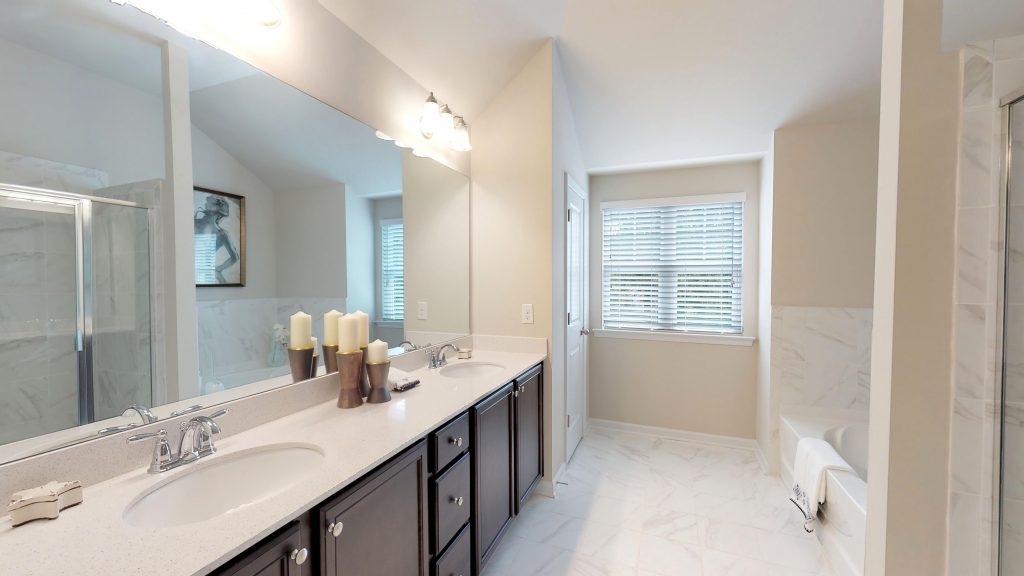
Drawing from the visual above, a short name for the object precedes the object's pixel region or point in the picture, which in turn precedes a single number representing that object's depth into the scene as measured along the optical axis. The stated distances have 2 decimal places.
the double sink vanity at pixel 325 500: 0.75
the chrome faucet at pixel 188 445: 1.03
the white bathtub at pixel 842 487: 1.76
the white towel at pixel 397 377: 1.78
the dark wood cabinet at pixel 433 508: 0.94
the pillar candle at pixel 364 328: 1.61
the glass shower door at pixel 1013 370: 1.12
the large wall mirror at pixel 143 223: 0.90
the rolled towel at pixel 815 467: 2.02
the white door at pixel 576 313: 2.94
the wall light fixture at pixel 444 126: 2.15
